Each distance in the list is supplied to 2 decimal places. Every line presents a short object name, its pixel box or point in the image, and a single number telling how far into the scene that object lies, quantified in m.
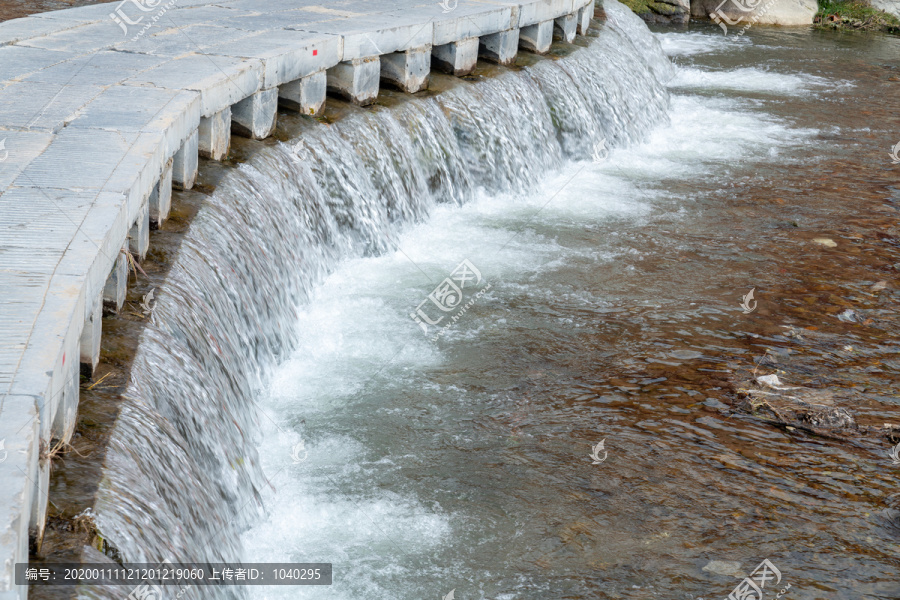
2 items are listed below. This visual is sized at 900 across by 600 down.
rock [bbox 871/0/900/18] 21.89
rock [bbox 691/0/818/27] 21.09
